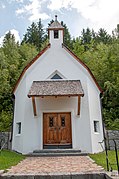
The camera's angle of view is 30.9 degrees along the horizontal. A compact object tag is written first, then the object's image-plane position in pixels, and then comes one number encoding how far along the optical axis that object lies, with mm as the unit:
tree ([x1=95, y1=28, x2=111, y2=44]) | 42741
